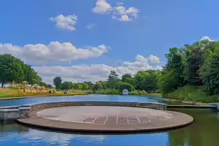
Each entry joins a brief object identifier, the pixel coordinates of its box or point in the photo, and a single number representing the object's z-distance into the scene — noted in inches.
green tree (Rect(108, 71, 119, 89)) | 2864.4
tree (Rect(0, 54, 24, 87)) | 1846.7
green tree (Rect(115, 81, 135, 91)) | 2325.1
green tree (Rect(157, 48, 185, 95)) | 1469.0
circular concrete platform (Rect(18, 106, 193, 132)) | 292.1
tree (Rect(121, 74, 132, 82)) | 3047.7
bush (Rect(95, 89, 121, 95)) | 2282.7
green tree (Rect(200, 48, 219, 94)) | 956.6
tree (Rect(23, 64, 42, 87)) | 2139.5
